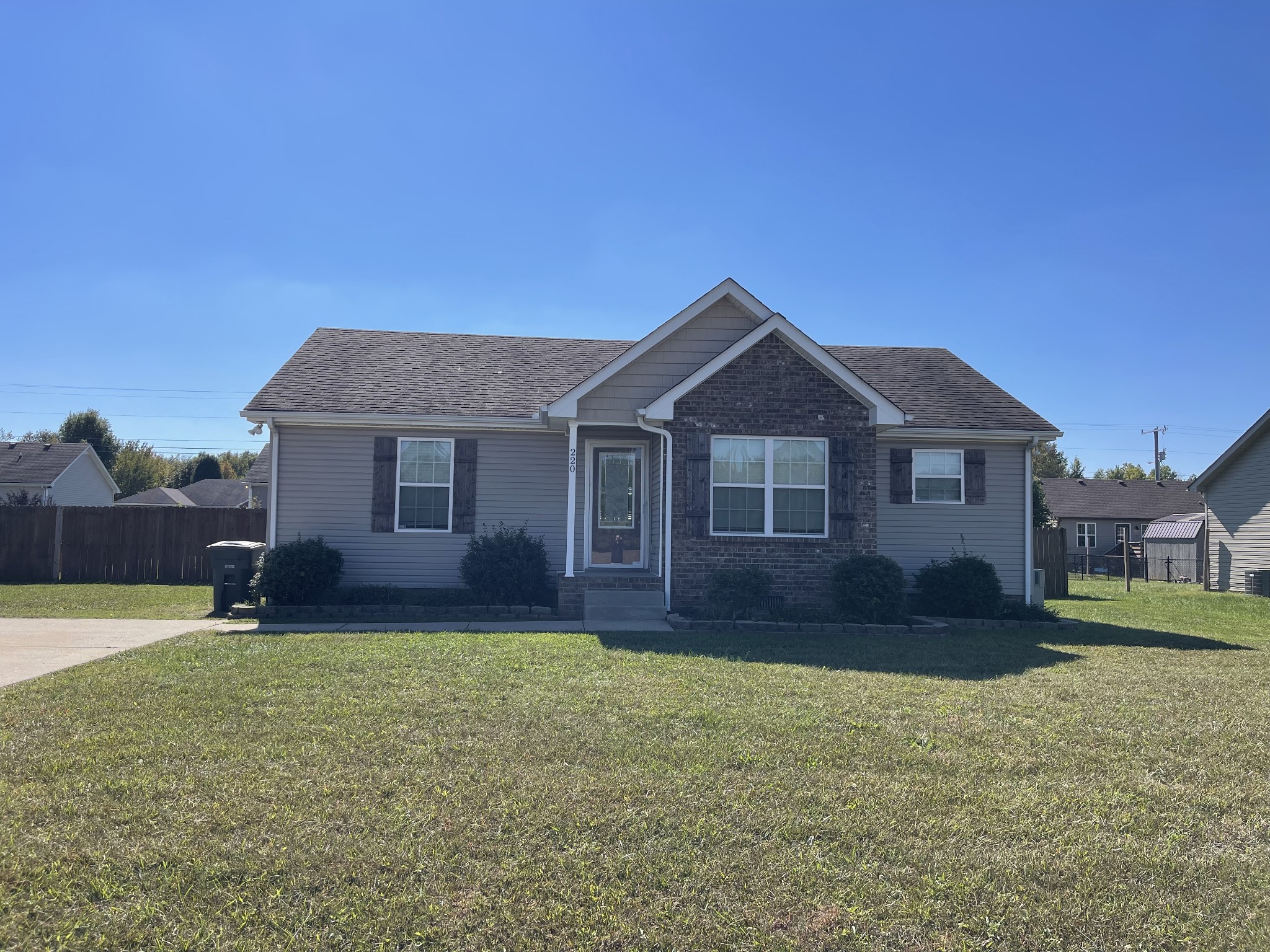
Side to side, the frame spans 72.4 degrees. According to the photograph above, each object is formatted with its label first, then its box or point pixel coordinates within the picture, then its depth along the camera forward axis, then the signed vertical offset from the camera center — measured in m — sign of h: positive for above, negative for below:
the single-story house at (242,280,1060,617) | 12.98 +1.19
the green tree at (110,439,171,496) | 56.30 +3.26
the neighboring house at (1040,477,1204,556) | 45.34 +1.40
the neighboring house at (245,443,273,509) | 30.25 +1.48
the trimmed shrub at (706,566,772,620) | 12.52 -0.86
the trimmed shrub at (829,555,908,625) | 12.15 -0.82
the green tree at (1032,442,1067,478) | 71.38 +6.23
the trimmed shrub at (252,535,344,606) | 13.15 -0.78
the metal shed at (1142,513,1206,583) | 32.94 -0.39
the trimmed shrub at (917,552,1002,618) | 13.55 -0.86
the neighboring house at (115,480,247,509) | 47.56 +1.48
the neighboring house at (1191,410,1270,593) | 23.30 +0.83
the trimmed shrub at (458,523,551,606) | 13.68 -0.68
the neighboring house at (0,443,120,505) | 36.50 +2.09
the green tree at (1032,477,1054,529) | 25.93 +0.77
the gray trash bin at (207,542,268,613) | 13.58 -0.79
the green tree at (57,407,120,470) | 53.84 +5.52
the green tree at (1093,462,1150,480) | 79.86 +5.96
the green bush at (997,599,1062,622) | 13.69 -1.25
